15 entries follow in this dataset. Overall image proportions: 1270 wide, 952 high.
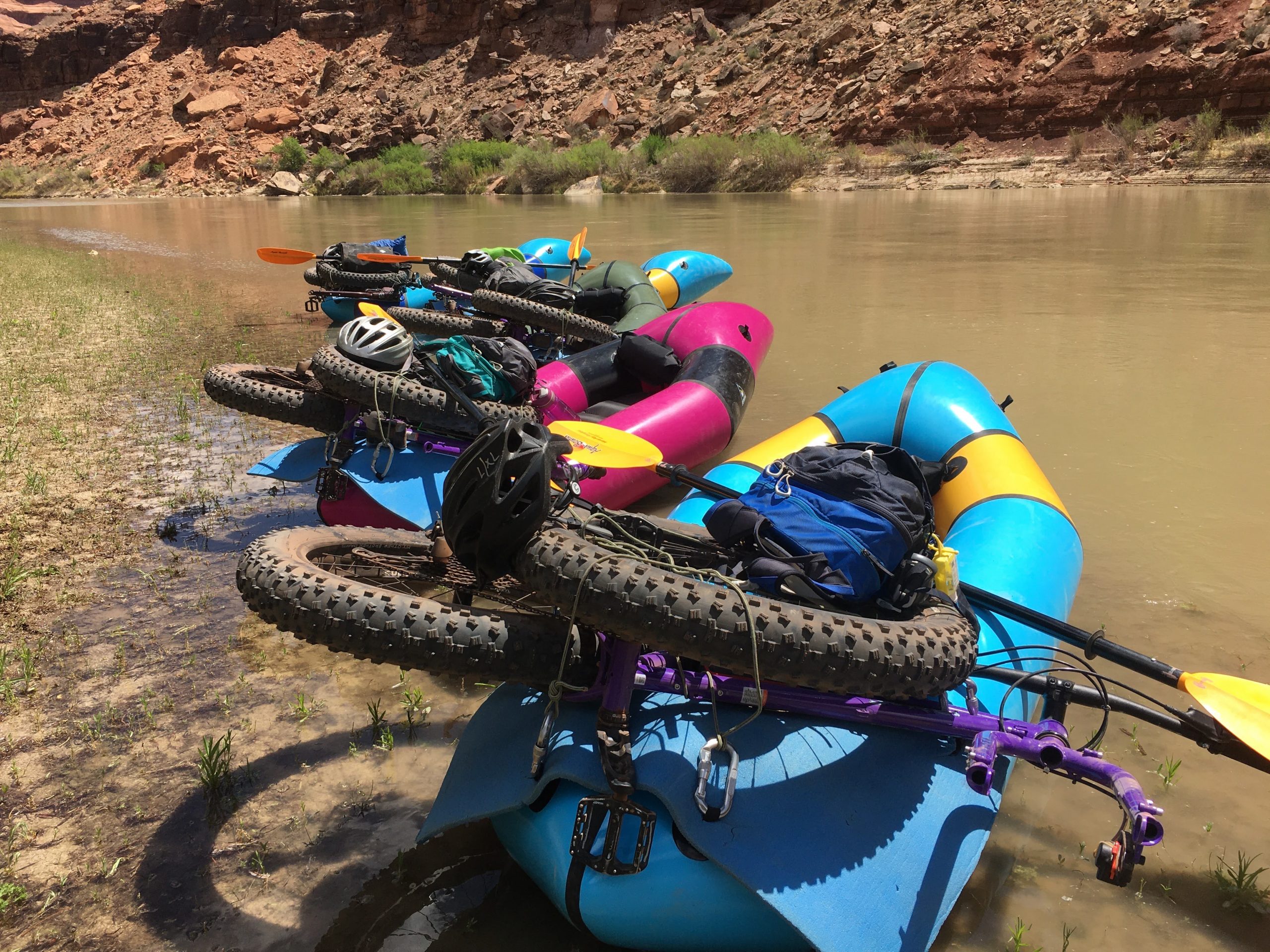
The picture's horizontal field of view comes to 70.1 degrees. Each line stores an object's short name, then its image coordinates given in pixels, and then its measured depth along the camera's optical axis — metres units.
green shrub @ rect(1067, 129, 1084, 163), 21.45
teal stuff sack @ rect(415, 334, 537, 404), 4.21
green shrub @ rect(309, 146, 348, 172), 37.28
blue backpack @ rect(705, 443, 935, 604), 2.37
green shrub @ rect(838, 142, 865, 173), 23.41
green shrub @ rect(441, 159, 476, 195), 30.95
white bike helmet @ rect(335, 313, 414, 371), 4.08
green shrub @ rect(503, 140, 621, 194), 27.75
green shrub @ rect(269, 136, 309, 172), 38.97
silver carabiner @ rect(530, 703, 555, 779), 2.19
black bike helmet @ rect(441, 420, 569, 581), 2.23
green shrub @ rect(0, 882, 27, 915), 2.23
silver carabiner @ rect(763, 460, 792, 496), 2.63
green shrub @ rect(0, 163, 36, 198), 46.72
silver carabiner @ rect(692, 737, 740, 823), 2.03
